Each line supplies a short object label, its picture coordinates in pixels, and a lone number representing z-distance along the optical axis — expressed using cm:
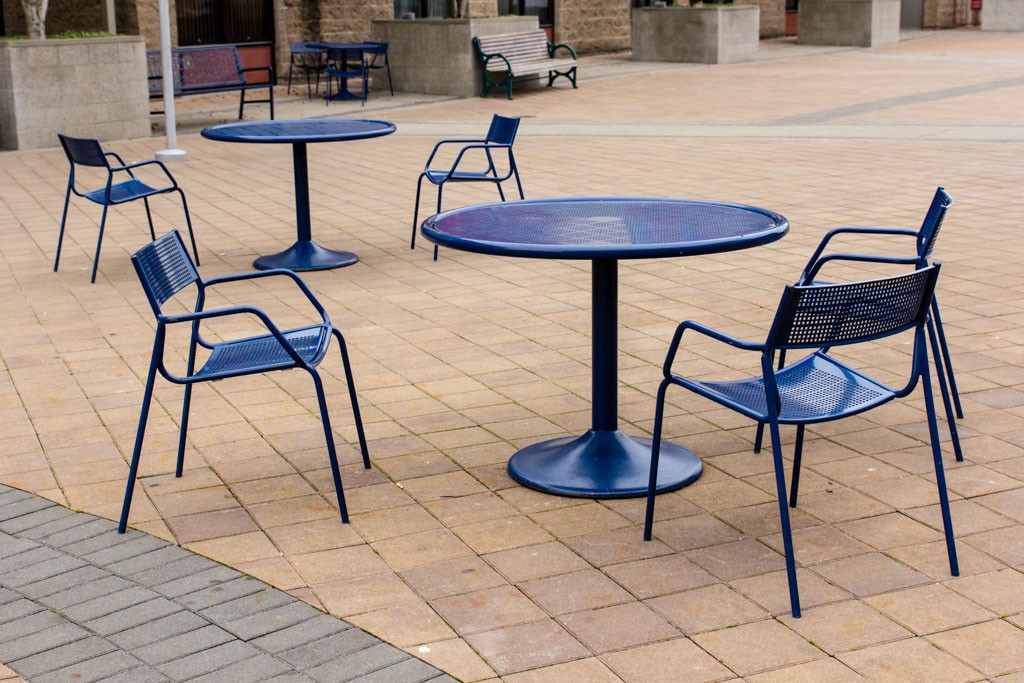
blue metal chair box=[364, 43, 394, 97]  1786
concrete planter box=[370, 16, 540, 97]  1791
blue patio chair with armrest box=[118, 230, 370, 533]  405
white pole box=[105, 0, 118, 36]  1814
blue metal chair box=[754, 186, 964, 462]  438
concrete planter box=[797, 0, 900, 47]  2628
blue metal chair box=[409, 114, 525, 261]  845
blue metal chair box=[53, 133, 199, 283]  778
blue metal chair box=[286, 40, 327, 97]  1830
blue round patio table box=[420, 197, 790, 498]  411
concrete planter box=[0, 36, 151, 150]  1305
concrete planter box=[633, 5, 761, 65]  2236
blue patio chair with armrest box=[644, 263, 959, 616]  345
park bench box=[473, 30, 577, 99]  1781
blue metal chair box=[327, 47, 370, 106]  1739
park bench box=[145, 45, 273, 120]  1490
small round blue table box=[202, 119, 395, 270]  784
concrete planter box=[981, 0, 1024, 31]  3102
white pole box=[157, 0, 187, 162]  1259
